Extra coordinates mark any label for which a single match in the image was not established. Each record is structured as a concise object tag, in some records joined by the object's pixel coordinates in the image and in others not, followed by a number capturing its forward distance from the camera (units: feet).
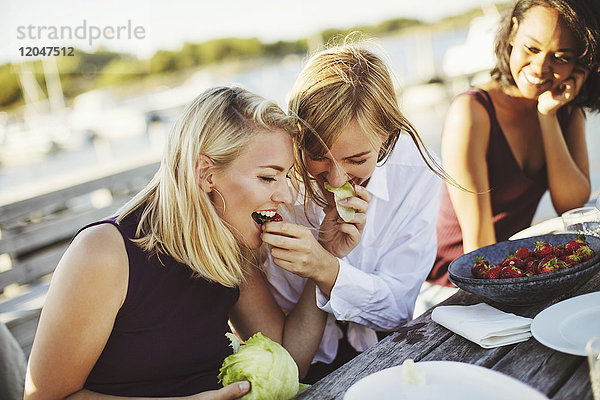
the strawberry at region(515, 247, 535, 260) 6.17
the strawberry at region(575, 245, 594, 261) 5.57
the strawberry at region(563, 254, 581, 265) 5.54
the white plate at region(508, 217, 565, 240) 8.73
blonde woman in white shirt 6.89
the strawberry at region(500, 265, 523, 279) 5.63
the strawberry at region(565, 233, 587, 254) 5.80
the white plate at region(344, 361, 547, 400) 3.92
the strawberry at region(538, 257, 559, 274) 5.57
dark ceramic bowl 5.32
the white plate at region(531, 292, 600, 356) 4.53
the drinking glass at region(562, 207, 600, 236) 7.49
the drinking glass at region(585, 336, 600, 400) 3.22
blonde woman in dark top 5.33
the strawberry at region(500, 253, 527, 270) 5.98
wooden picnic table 4.17
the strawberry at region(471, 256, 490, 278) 5.90
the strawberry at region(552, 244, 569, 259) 5.88
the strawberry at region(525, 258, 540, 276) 5.78
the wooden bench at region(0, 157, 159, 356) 12.40
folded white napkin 4.95
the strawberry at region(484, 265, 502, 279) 5.69
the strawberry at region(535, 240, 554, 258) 5.98
